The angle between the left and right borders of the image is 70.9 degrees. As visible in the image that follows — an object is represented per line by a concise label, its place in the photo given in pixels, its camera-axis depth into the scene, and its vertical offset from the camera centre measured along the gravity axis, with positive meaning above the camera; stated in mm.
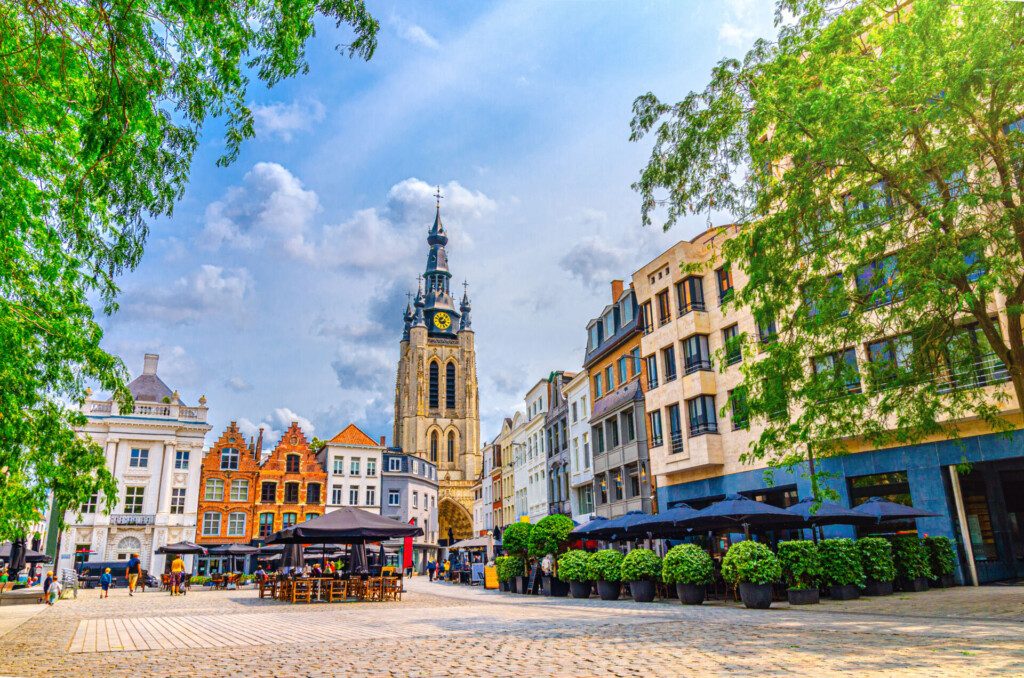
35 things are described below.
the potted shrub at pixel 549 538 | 24344 +422
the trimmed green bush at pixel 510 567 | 26078 -557
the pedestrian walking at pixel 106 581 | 32281 -746
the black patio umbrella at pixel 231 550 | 40375 +588
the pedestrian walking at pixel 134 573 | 35344 -510
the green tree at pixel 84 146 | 6219 +3966
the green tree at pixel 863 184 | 10656 +5900
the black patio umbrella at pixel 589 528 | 22812 +664
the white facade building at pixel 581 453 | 41188 +5483
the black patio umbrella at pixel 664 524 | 18758 +617
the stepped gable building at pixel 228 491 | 57281 +5446
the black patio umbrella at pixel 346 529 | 20812 +771
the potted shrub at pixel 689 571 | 16953 -568
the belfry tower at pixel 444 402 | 104562 +22932
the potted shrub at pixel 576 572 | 21258 -632
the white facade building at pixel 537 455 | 50188 +6710
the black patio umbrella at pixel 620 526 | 21047 +635
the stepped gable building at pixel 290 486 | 60281 +5996
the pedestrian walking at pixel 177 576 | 32938 -639
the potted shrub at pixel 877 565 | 17266 -565
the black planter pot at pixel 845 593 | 16531 -1128
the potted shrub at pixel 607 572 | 20133 -635
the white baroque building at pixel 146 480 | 51500 +6092
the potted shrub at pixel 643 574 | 18766 -650
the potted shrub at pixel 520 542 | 25188 +325
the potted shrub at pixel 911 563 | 18375 -564
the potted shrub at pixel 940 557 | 19250 -460
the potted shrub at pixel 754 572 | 15281 -561
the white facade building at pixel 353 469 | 65625 +7818
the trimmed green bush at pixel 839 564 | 16453 -482
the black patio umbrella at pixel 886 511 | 19156 +767
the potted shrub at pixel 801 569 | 15814 -543
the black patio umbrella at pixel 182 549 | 38812 +674
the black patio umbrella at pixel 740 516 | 17375 +684
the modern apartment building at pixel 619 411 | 34156 +6621
